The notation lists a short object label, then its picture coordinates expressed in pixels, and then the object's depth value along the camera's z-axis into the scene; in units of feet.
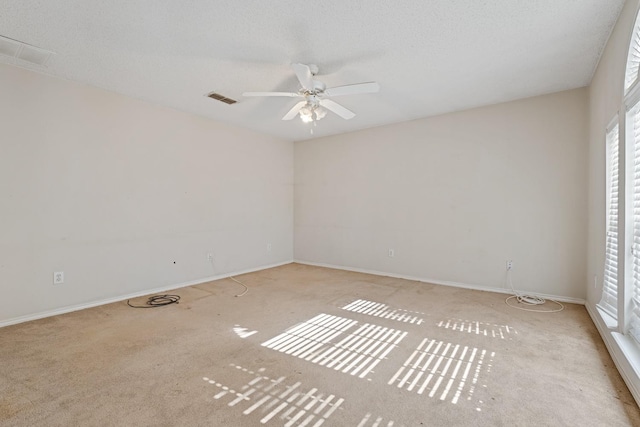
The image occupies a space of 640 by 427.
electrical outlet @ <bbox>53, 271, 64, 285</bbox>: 9.75
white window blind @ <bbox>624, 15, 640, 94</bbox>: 6.00
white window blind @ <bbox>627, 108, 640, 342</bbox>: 6.15
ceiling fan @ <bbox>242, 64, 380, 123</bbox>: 8.14
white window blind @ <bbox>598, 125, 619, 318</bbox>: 7.86
